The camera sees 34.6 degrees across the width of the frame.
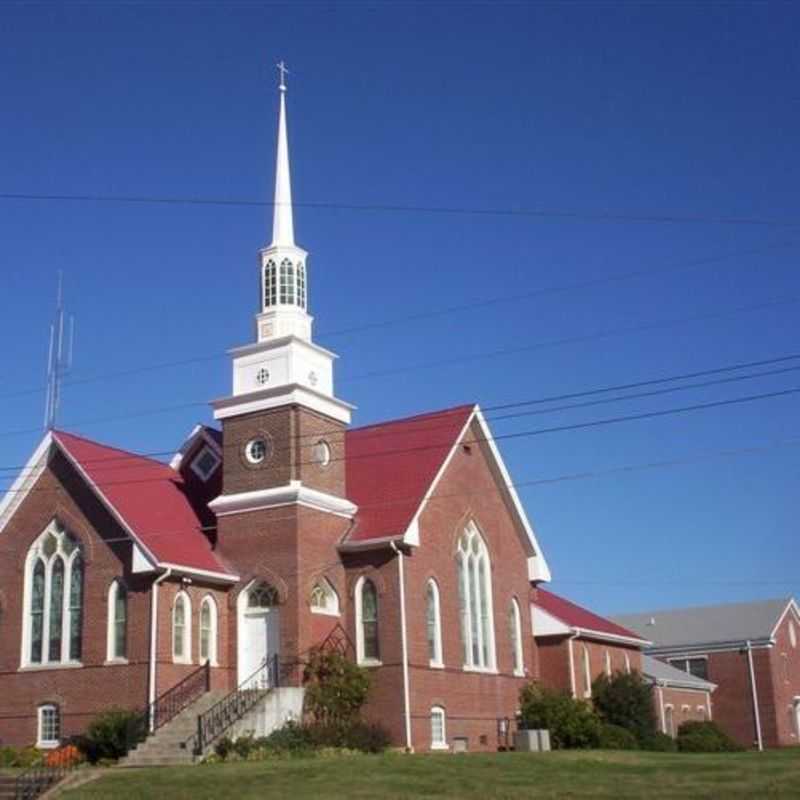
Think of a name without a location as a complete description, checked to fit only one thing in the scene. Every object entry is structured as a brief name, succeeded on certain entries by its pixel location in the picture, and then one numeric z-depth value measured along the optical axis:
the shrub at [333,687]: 34.62
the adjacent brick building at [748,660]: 66.12
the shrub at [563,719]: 39.22
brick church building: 35.56
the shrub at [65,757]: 31.98
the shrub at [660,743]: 41.91
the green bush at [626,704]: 43.28
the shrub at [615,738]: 39.38
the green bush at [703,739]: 47.88
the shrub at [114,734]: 32.56
